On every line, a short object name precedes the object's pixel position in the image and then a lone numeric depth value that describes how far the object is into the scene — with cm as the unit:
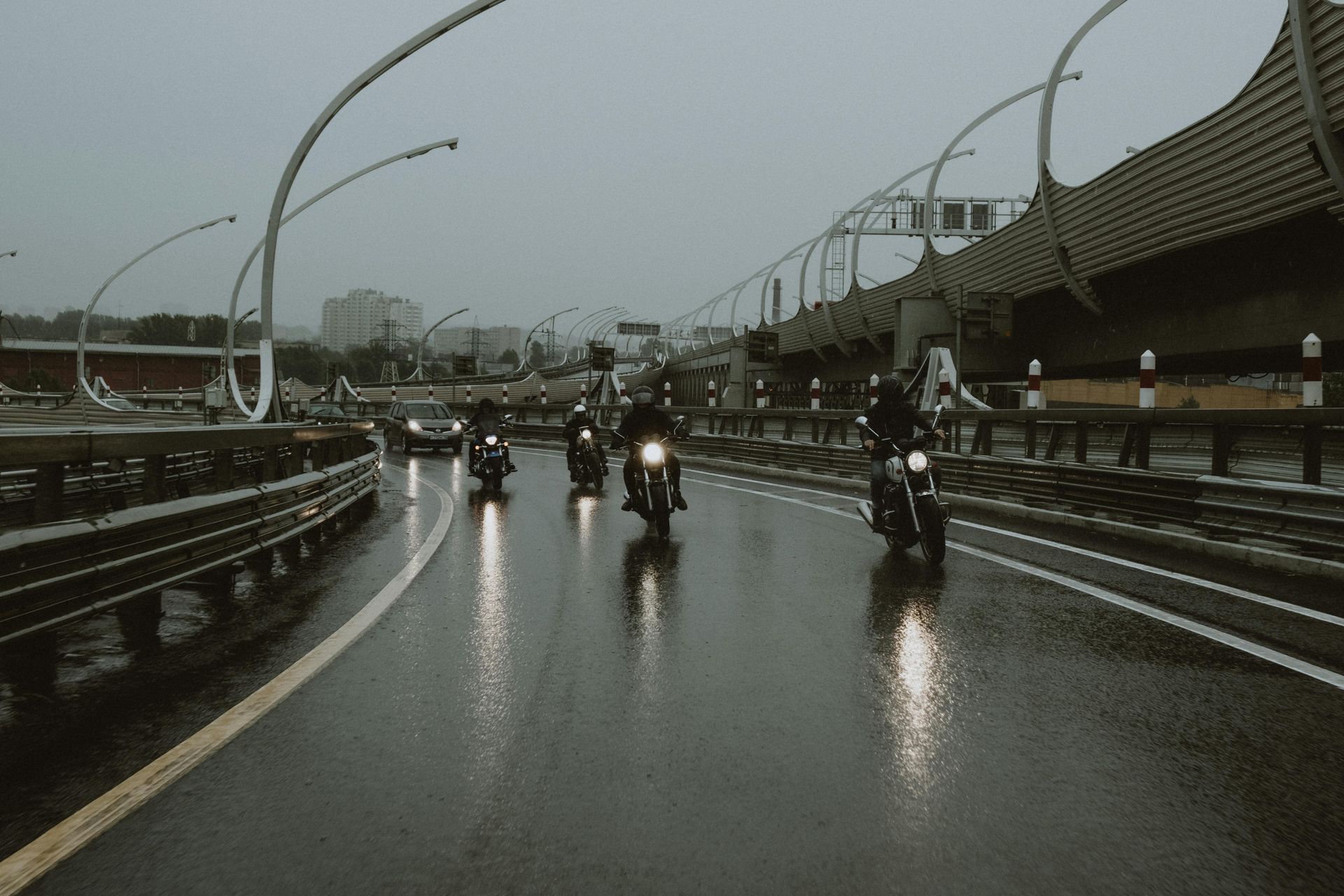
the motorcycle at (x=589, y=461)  1786
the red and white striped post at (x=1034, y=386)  1836
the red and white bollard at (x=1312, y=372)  1235
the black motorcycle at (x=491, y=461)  1728
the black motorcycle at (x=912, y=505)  901
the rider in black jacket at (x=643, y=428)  1203
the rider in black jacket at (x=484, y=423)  1772
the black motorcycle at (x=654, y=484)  1116
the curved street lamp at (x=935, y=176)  2746
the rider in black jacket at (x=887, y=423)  978
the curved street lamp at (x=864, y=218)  3626
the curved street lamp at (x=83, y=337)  3791
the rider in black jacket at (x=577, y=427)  1783
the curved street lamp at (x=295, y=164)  1572
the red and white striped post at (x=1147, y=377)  1455
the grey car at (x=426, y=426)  3056
